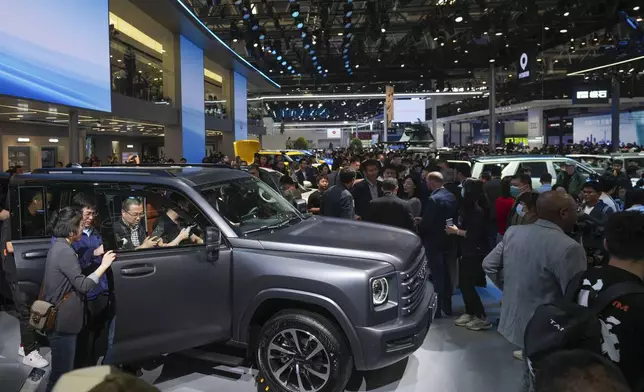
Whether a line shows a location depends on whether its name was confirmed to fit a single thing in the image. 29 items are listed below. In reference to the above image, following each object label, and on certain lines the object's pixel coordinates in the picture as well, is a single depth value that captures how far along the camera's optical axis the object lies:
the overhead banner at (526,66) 19.73
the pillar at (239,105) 25.92
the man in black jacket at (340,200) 6.49
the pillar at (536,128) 34.75
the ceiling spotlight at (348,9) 18.05
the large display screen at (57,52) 8.24
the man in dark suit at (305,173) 15.25
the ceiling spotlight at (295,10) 17.24
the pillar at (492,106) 23.66
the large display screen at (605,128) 31.62
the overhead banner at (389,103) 25.93
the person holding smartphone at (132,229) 4.29
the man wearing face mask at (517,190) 6.03
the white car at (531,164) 11.66
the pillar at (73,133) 11.61
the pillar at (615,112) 24.55
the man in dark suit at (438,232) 5.81
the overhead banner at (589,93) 24.89
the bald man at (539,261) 3.20
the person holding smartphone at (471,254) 5.70
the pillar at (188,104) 17.47
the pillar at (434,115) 35.66
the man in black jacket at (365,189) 7.52
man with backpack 1.69
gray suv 3.81
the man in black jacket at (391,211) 5.99
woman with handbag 3.50
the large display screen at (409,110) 31.11
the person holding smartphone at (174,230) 4.27
